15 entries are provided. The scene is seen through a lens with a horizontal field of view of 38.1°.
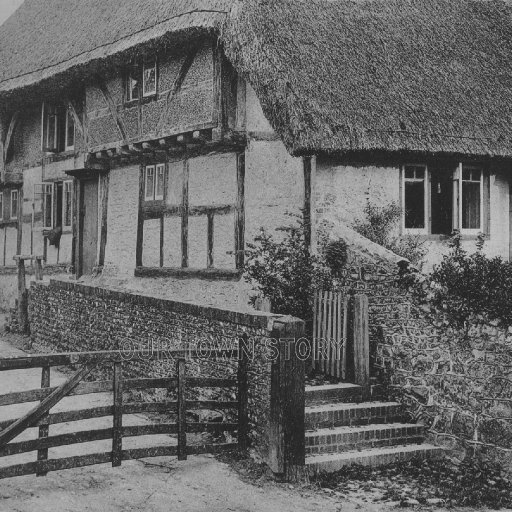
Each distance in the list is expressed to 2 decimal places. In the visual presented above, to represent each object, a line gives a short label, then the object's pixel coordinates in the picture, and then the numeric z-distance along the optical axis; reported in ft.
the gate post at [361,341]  29.07
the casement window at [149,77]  48.06
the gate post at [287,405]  23.53
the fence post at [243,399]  25.48
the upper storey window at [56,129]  61.41
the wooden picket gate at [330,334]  29.94
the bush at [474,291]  28.17
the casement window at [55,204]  60.95
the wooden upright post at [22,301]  54.85
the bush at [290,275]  33.99
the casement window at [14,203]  69.56
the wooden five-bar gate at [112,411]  21.30
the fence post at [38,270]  52.65
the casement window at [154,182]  49.93
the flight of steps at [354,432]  25.14
